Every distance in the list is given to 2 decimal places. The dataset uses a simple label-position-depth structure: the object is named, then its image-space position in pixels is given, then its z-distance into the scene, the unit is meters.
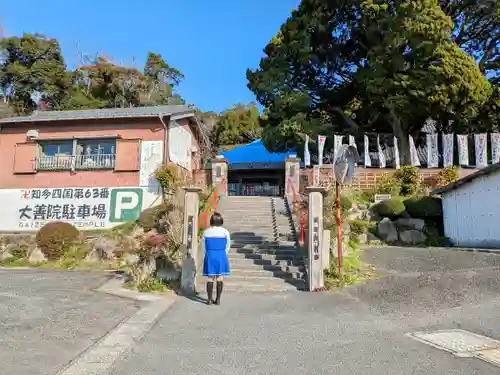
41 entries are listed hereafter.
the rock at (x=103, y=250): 13.08
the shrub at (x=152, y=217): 15.21
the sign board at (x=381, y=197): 16.39
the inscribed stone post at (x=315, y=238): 7.96
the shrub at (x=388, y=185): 17.22
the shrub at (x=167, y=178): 16.72
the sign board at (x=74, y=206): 16.97
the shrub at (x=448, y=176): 17.66
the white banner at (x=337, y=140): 20.14
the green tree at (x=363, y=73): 17.42
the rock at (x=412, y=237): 14.46
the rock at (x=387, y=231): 14.60
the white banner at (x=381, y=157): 20.89
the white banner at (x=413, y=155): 20.41
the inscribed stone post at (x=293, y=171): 17.86
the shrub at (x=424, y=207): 15.20
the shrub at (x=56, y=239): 13.24
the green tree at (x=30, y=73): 34.72
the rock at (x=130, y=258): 12.20
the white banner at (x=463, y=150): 20.08
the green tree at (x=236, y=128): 38.78
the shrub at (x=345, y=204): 14.92
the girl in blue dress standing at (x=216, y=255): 6.74
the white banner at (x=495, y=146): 19.64
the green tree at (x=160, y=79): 37.06
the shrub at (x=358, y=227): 14.31
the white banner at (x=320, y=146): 19.95
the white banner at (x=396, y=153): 20.29
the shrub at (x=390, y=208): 15.20
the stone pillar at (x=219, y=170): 18.45
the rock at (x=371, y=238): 14.53
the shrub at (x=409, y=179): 17.22
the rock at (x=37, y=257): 13.13
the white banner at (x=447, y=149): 20.42
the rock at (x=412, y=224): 15.03
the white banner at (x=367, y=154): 20.66
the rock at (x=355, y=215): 15.45
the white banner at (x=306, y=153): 20.40
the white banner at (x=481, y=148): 19.81
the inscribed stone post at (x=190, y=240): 7.85
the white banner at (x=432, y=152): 20.36
